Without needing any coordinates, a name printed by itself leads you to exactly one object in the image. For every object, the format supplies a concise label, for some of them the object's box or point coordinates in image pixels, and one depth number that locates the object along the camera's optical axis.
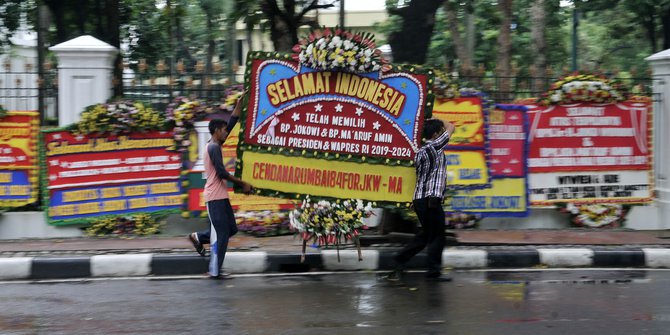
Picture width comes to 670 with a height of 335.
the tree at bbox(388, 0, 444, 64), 10.51
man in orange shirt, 7.74
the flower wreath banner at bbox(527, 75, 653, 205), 10.49
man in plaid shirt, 7.50
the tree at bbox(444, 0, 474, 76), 19.77
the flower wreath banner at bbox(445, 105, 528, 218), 10.34
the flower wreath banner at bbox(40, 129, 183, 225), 10.15
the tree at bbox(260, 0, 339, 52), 11.85
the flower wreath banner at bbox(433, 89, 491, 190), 10.13
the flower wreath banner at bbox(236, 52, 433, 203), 8.28
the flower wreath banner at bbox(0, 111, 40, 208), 10.21
